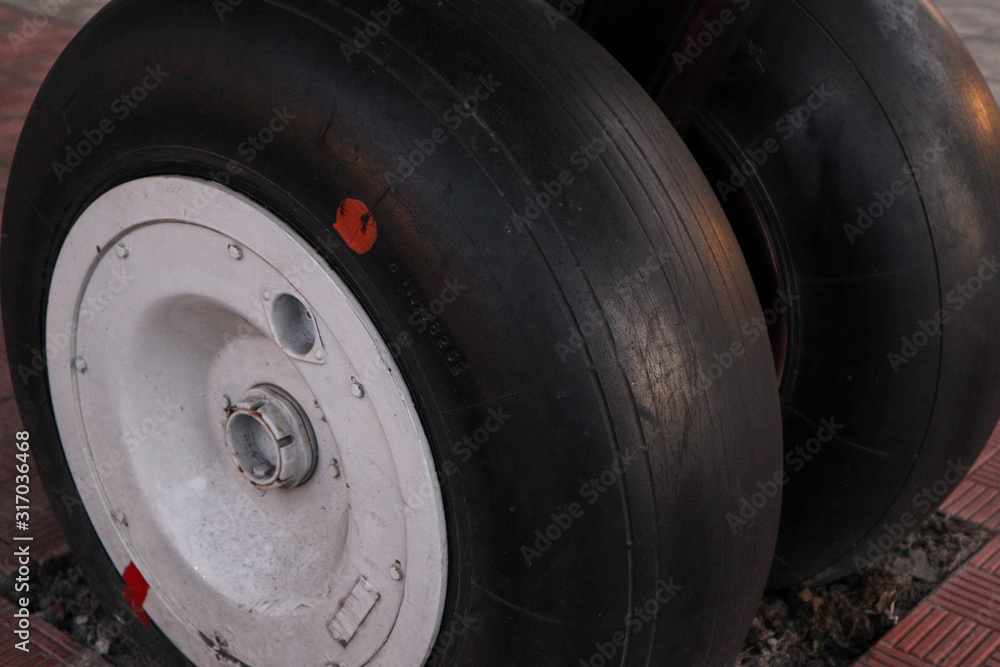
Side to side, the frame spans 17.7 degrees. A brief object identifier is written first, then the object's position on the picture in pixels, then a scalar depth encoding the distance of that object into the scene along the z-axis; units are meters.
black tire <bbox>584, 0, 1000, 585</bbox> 2.83
